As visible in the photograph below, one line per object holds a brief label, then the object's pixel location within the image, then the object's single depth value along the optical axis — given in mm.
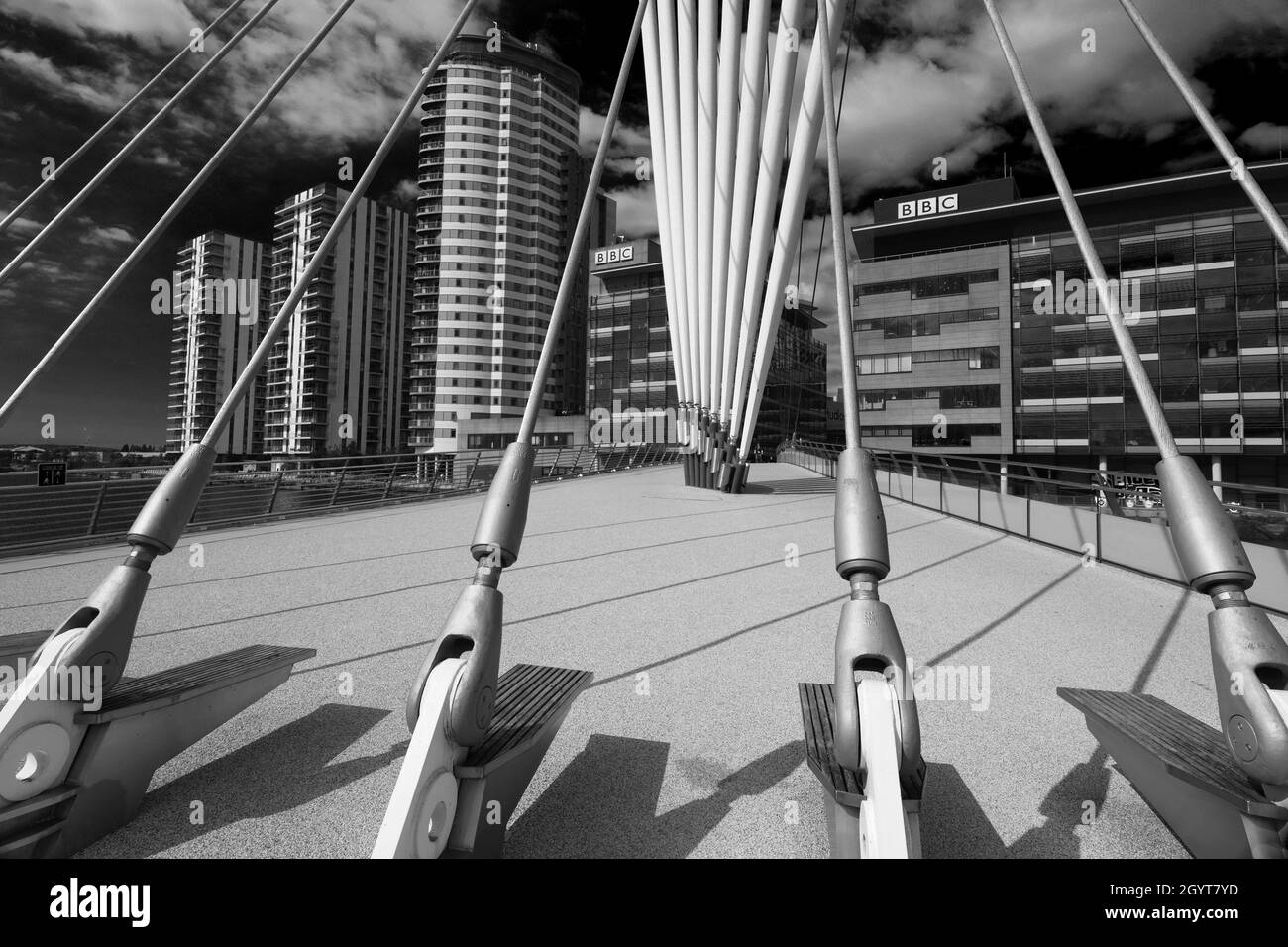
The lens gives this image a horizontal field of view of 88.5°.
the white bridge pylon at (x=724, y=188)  16438
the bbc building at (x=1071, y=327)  48531
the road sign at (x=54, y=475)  9070
